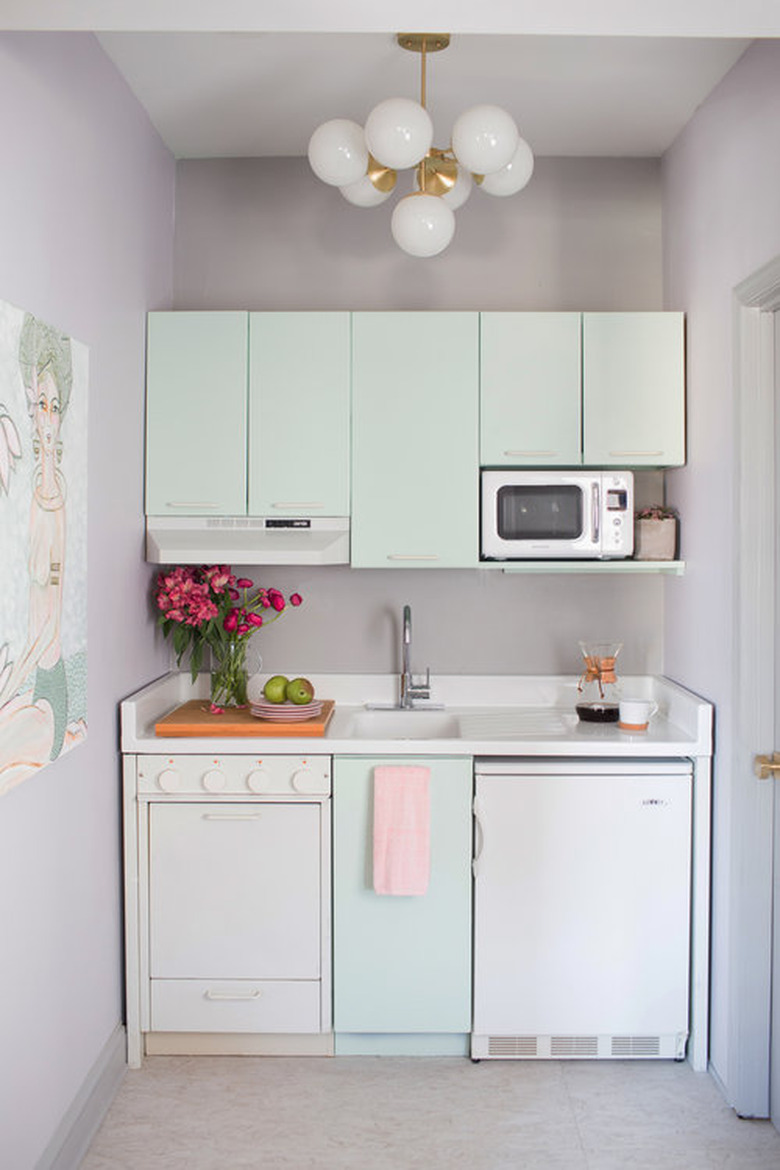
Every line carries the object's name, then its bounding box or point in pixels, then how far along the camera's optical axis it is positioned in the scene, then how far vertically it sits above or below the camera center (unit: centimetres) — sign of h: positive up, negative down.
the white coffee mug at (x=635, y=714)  299 -41
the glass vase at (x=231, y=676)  318 -32
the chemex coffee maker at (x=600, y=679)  312 -33
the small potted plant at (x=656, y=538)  305 +13
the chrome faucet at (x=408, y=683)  324 -35
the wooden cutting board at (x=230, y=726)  284 -44
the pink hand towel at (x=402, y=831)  275 -71
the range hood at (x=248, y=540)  304 +11
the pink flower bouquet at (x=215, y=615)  304 -12
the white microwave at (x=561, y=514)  300 +20
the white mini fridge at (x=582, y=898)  279 -91
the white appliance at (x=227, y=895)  280 -91
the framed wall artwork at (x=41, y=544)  191 +7
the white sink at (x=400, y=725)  326 -49
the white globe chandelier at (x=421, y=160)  240 +109
